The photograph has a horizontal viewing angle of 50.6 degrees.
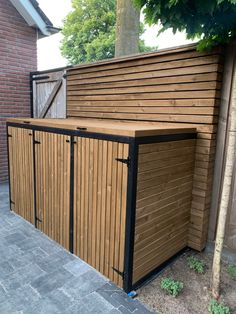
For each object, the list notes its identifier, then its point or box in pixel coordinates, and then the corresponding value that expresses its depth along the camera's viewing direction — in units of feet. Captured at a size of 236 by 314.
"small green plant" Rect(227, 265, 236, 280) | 7.83
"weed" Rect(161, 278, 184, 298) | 6.96
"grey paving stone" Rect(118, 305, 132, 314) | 6.31
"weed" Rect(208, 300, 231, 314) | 6.26
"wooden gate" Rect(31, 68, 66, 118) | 14.83
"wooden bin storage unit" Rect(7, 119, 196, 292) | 6.61
